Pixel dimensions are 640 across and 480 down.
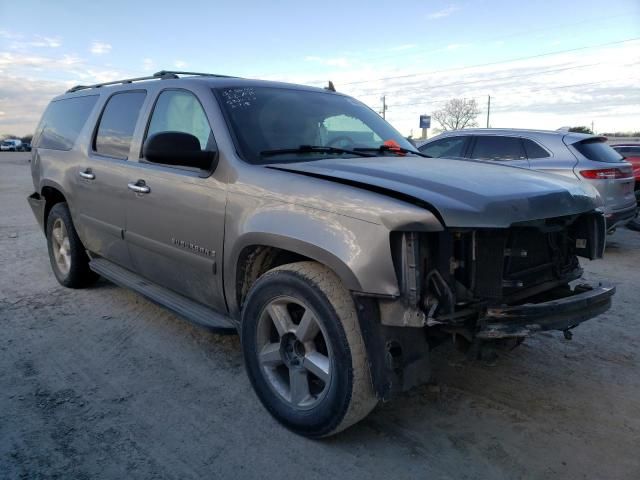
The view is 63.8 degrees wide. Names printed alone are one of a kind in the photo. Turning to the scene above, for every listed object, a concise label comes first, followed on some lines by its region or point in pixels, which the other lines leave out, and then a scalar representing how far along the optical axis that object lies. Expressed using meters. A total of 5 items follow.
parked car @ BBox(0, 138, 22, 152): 60.28
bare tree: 64.88
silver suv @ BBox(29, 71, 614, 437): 2.39
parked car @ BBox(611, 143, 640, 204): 11.29
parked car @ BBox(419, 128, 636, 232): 7.05
